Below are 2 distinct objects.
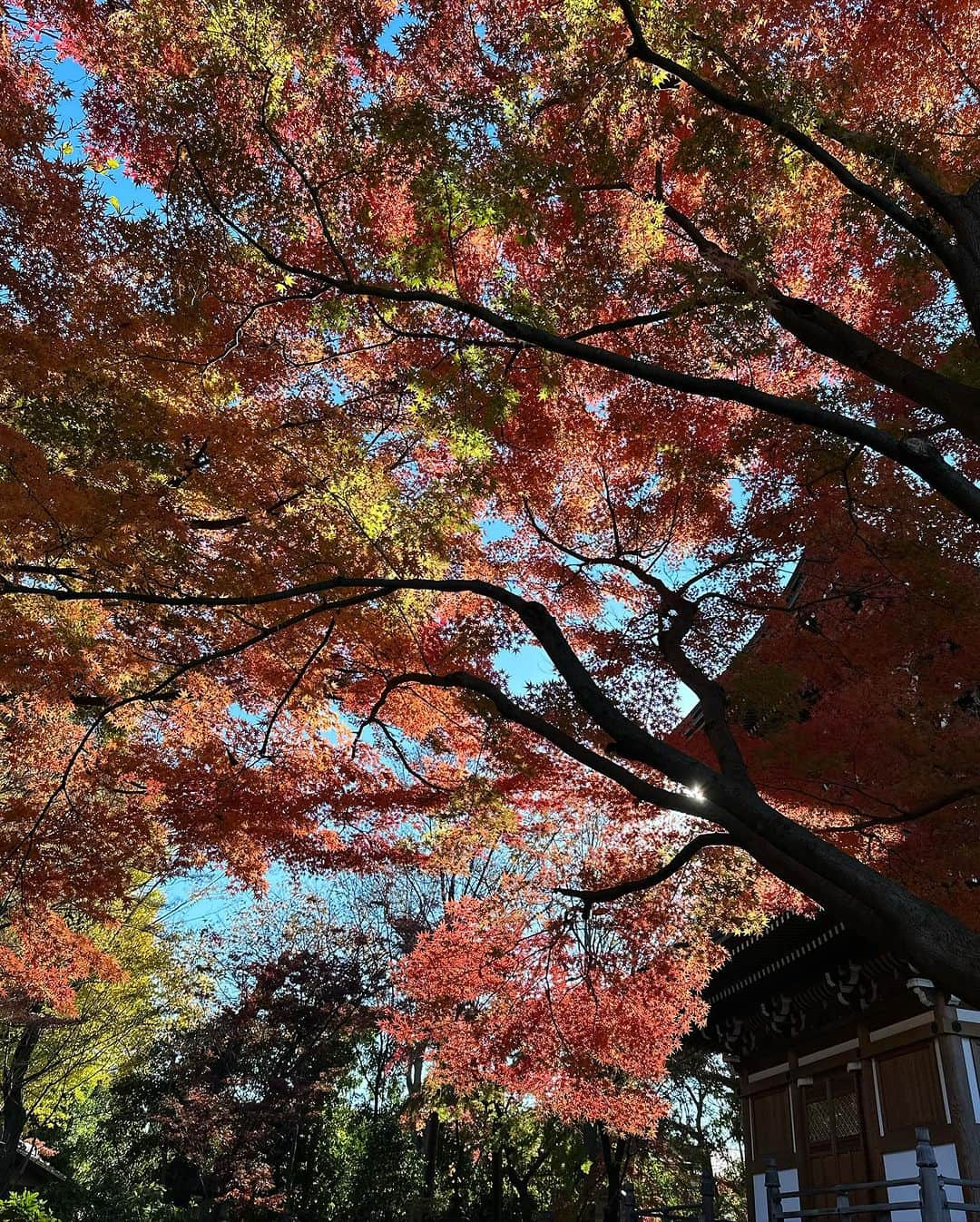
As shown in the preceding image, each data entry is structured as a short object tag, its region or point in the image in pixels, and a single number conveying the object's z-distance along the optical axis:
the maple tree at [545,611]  5.32
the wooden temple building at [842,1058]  7.44
